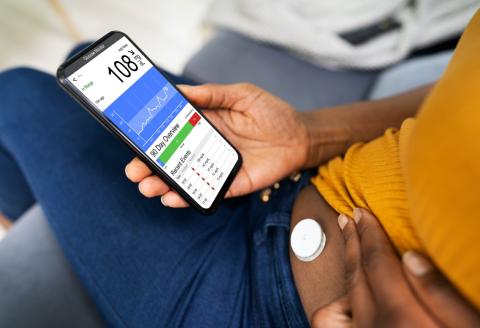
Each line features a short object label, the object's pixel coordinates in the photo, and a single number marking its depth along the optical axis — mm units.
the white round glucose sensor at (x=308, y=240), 437
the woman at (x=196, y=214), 467
